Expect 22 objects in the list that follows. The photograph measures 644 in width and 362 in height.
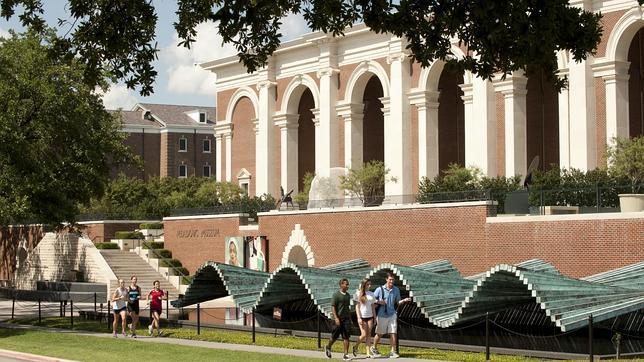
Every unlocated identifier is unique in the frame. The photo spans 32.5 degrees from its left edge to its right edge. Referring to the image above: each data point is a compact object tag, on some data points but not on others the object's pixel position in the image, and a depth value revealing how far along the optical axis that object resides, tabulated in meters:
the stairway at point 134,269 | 61.53
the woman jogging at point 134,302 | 34.00
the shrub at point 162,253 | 65.94
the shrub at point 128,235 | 67.75
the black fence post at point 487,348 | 24.55
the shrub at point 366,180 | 63.25
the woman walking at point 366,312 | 25.53
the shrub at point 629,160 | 48.75
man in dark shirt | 25.44
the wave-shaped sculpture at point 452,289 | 26.88
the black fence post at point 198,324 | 33.72
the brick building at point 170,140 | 116.19
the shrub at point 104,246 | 66.25
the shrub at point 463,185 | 44.94
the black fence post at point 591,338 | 22.64
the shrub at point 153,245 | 66.97
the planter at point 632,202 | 37.97
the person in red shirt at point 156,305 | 33.88
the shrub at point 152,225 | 71.94
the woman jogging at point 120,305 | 34.28
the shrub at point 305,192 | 68.00
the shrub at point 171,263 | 64.94
